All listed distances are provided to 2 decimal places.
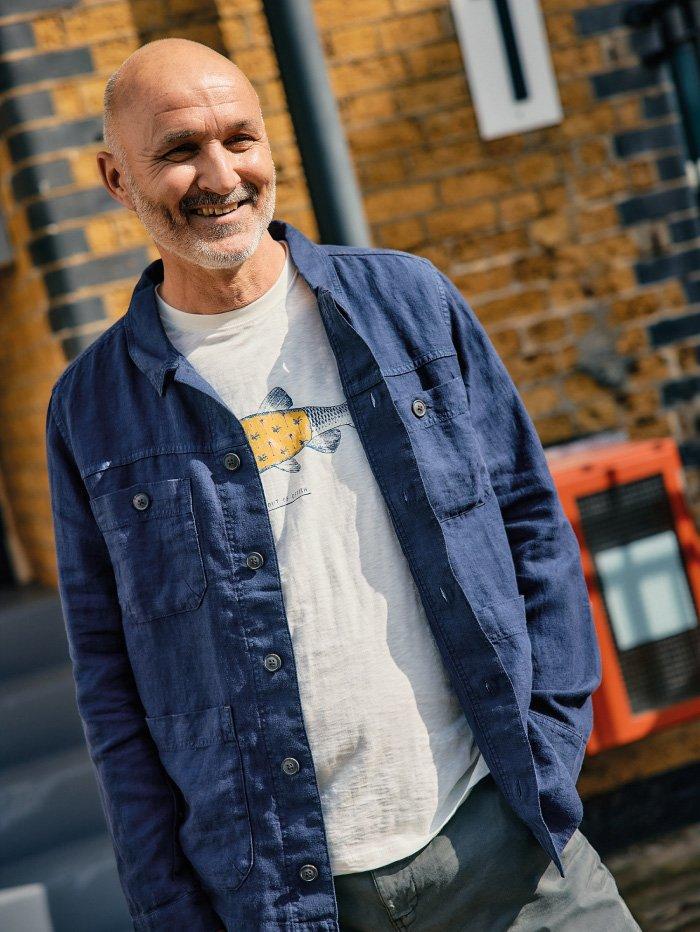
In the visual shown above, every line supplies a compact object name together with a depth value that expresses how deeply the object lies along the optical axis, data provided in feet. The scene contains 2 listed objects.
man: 4.93
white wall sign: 10.79
